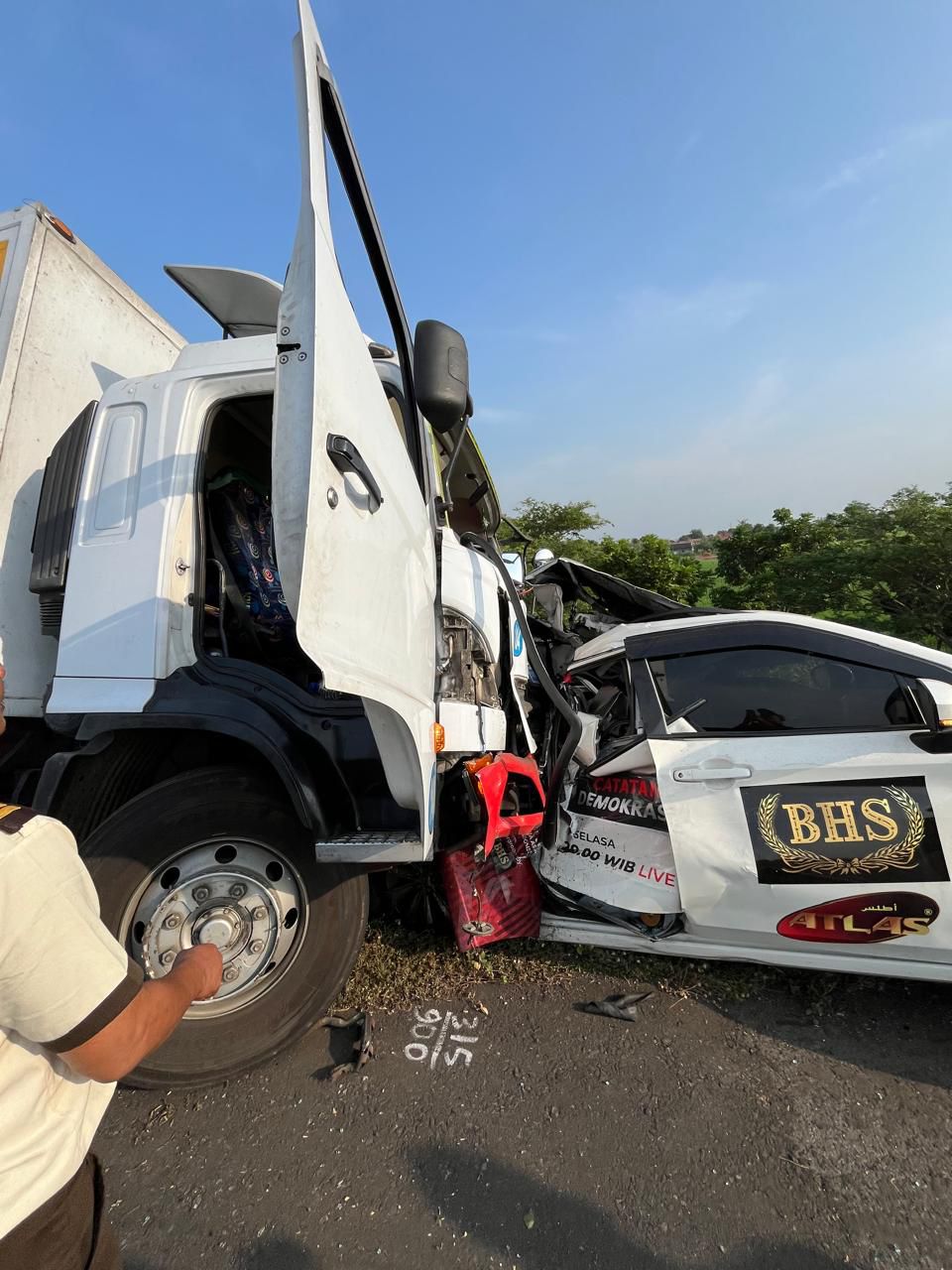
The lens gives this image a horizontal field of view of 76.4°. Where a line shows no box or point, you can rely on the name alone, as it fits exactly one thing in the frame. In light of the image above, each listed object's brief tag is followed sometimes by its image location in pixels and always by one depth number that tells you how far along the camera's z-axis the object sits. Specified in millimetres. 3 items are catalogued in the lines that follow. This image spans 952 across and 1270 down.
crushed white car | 2234
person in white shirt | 860
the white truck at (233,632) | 1765
